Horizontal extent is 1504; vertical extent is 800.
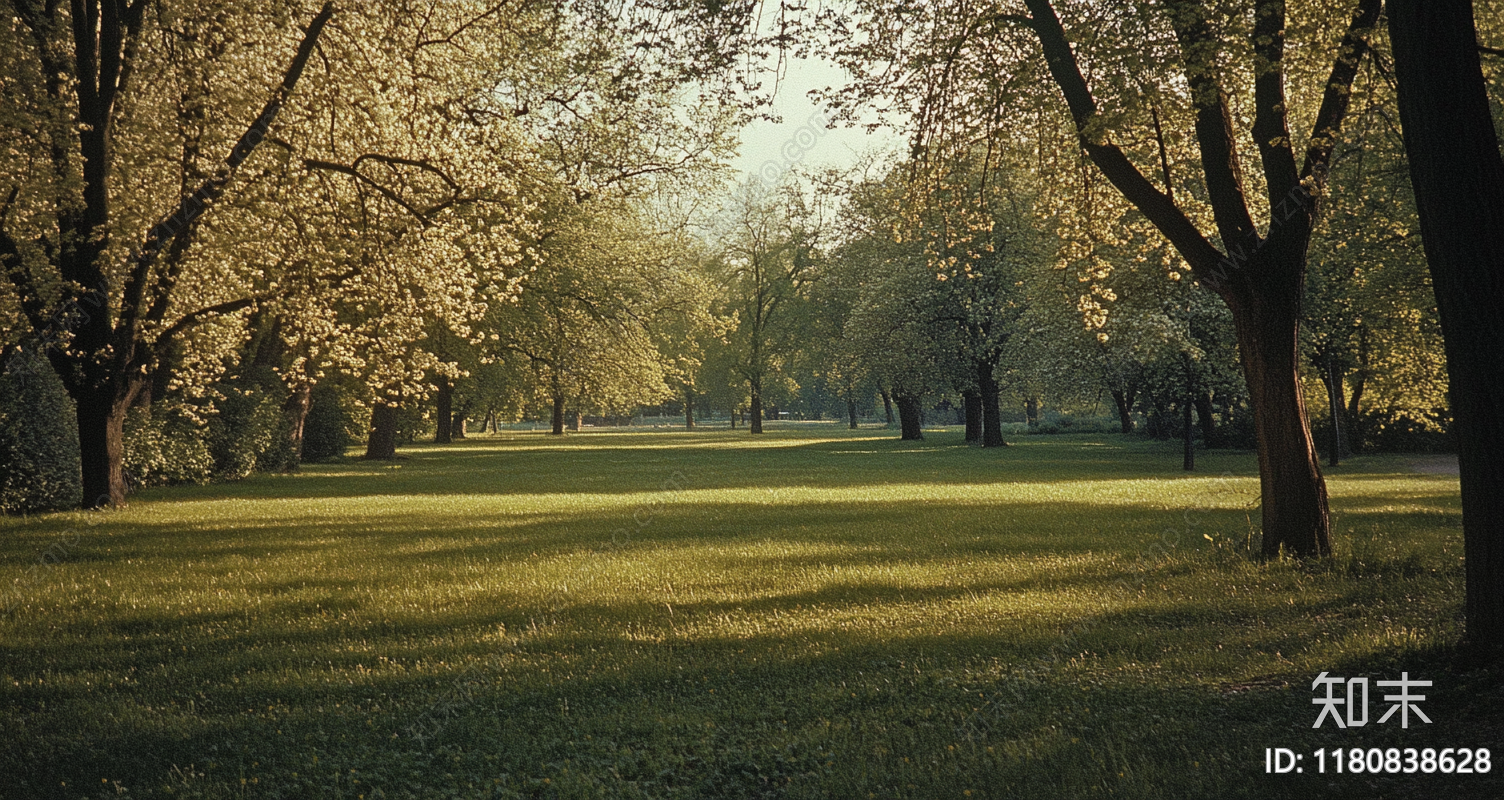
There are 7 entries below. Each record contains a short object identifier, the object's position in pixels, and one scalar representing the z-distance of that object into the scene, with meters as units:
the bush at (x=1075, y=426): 67.44
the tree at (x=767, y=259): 69.38
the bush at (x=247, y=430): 28.73
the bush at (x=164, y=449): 23.91
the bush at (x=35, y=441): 18.55
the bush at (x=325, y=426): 39.91
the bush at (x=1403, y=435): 37.56
